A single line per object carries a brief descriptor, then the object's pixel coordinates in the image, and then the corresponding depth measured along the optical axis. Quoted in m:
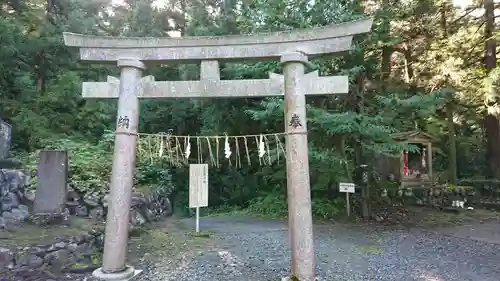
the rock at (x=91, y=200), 7.61
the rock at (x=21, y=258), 5.07
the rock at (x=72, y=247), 5.77
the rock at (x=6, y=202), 6.27
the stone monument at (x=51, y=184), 6.59
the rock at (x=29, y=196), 6.97
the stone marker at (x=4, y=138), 8.27
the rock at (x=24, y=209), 6.54
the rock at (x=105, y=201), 7.73
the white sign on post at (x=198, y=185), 8.63
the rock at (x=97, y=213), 7.55
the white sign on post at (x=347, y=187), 9.65
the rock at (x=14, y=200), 6.47
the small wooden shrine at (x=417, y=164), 13.61
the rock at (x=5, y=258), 4.96
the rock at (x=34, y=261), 5.18
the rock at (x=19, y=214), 6.33
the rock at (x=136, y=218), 8.50
